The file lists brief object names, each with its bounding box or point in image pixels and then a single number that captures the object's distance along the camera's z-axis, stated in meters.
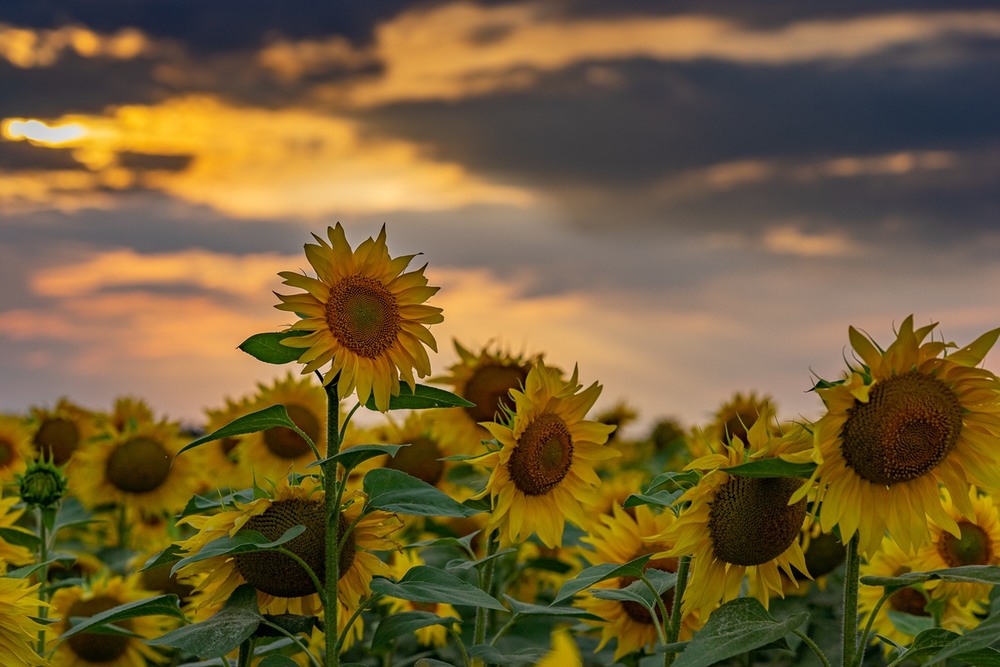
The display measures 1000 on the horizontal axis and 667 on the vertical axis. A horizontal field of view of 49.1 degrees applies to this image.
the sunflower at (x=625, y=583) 3.79
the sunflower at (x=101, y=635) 4.39
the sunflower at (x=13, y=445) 6.14
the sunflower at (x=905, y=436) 2.38
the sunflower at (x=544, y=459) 3.14
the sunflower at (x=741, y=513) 2.56
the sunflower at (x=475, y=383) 4.33
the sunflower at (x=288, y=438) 5.11
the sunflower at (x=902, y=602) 3.85
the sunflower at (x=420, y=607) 4.25
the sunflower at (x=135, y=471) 5.87
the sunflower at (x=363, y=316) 2.80
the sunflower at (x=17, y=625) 2.97
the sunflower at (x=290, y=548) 2.84
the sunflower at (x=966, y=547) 3.76
